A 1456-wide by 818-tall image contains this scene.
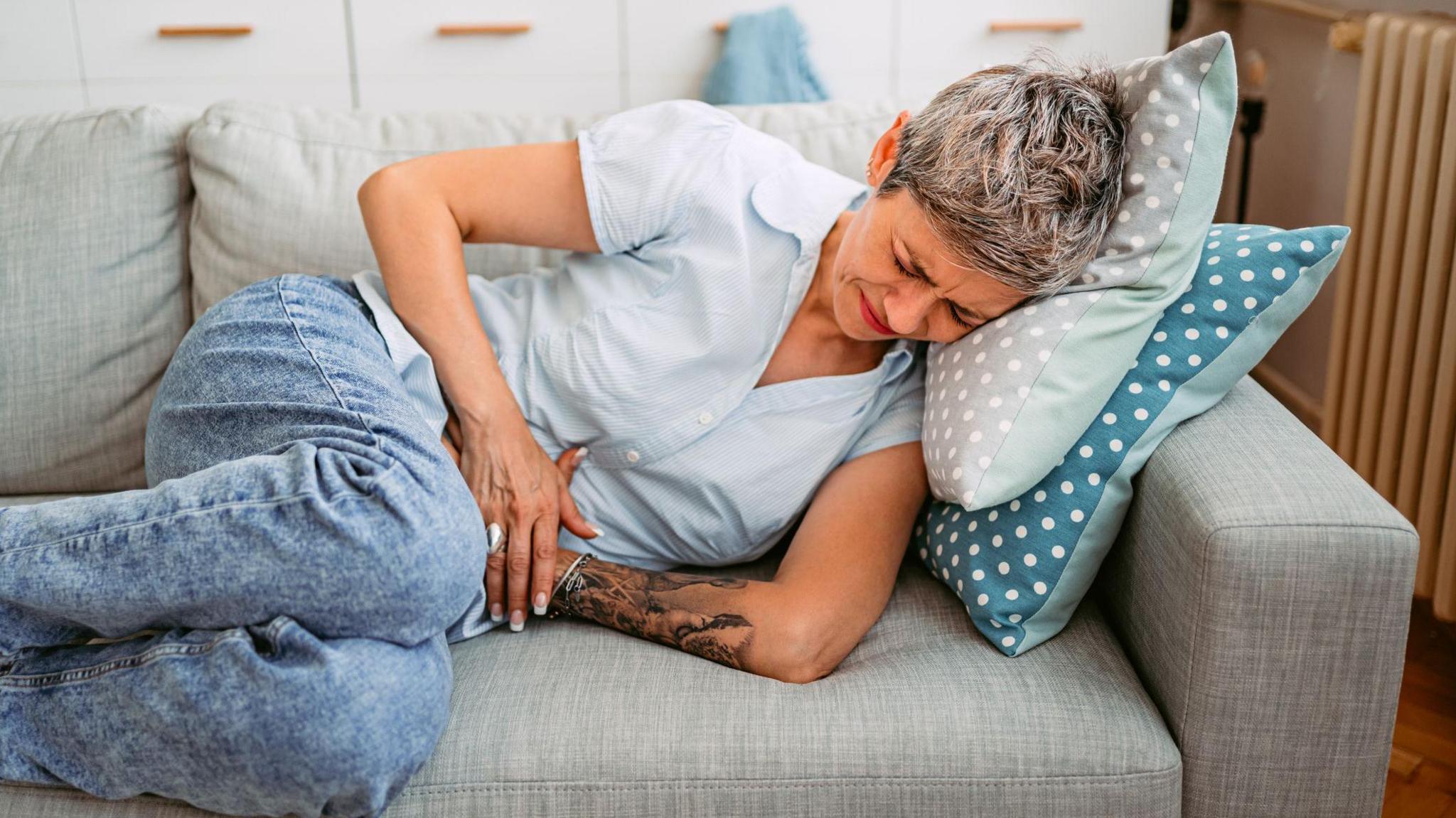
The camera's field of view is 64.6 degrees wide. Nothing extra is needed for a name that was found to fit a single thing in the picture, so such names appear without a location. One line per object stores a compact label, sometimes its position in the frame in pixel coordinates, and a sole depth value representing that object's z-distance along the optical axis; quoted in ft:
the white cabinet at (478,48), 8.93
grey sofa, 3.30
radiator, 5.65
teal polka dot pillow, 3.78
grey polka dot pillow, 3.67
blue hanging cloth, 8.78
